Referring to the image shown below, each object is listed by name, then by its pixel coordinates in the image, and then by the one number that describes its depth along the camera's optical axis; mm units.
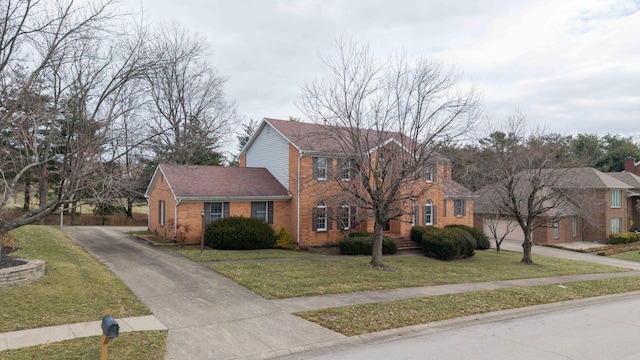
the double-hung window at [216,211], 22094
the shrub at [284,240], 22469
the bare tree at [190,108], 31531
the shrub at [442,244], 21719
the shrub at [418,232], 24823
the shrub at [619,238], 36825
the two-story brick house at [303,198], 21922
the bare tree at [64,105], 10571
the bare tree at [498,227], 36038
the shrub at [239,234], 20359
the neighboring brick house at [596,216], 35719
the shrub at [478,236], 27714
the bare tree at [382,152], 15922
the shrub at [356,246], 21469
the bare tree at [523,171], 20958
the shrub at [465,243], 22381
